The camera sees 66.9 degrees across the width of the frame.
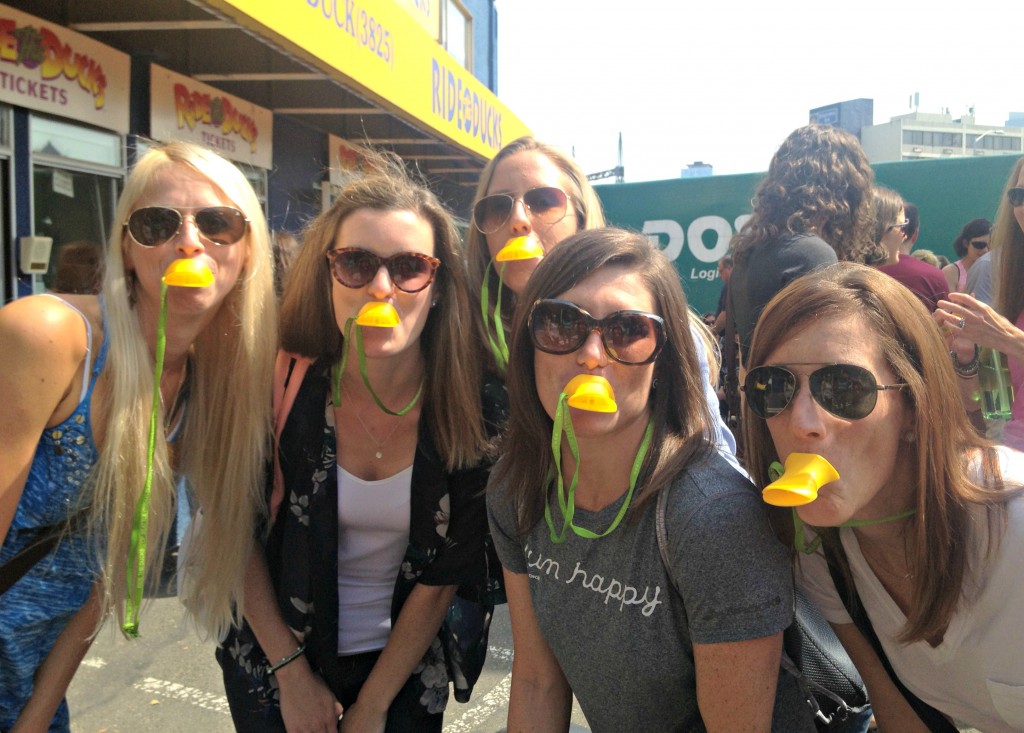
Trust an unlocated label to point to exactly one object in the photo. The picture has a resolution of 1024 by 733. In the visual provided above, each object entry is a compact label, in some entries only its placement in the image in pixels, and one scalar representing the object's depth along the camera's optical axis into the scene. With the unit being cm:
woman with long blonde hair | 177
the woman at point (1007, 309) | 229
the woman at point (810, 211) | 337
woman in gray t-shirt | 148
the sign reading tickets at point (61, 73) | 548
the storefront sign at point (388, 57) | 551
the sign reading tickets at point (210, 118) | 704
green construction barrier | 760
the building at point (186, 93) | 572
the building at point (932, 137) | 8075
